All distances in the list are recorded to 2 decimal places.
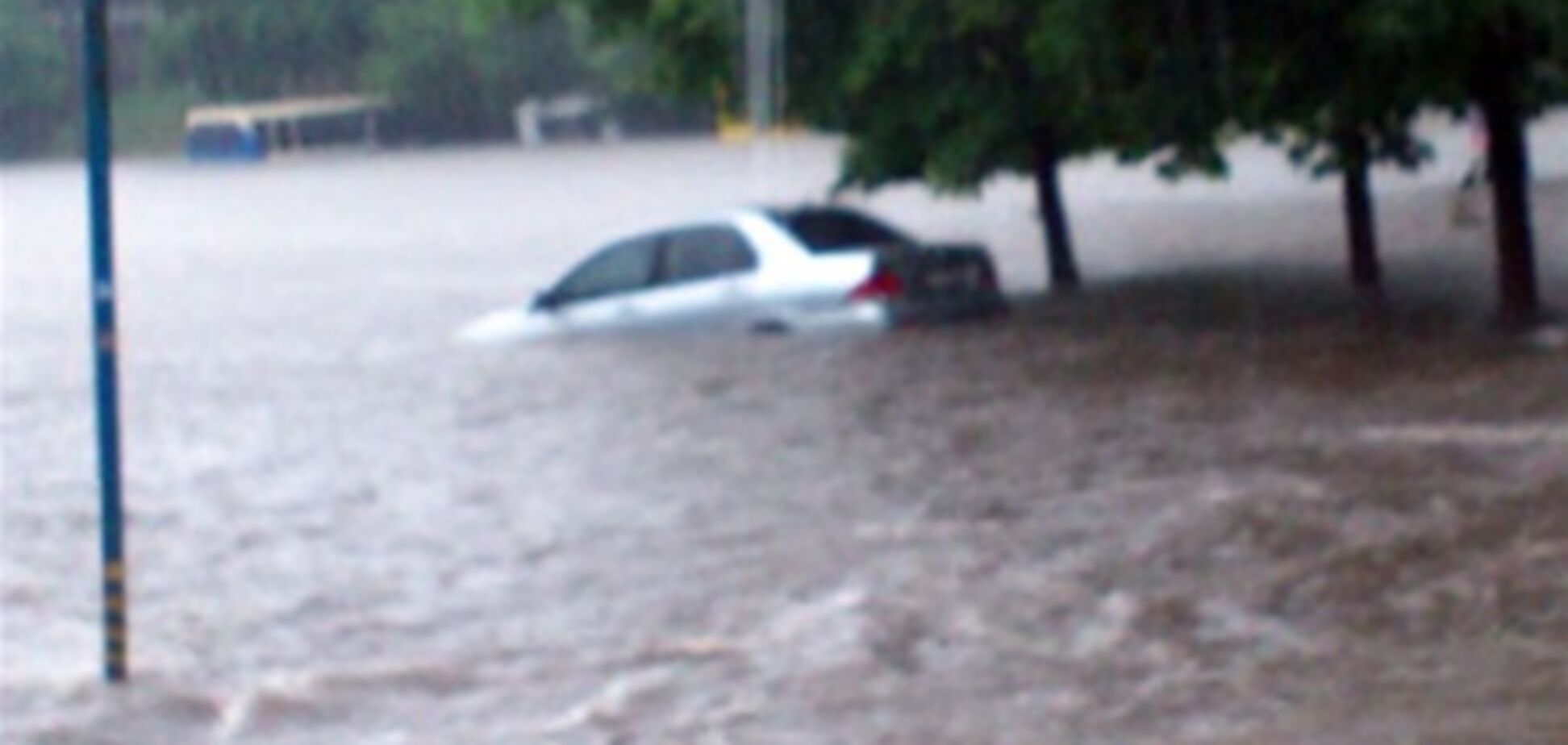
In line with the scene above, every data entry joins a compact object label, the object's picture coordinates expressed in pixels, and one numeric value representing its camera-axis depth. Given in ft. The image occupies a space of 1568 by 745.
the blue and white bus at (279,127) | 162.19
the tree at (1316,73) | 58.39
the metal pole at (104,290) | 29.07
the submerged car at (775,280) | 69.87
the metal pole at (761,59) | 73.46
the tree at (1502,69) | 53.83
